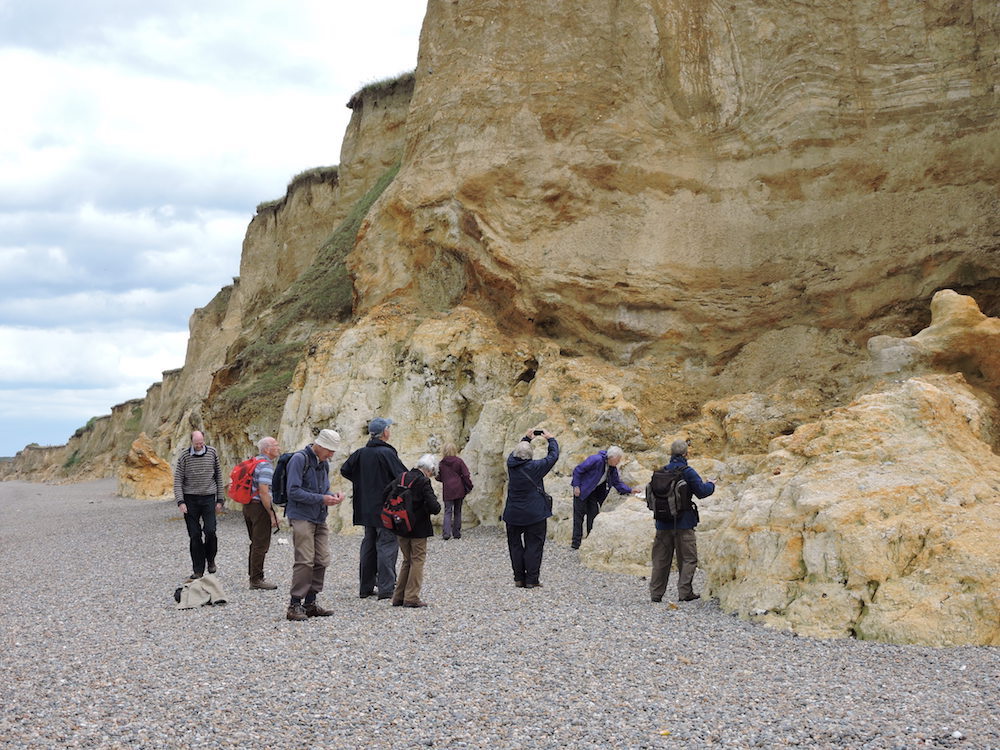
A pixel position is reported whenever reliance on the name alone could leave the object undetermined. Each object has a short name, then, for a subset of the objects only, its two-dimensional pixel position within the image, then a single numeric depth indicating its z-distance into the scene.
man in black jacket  9.30
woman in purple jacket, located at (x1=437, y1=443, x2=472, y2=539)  14.84
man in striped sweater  10.79
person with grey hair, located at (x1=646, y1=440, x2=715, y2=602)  9.17
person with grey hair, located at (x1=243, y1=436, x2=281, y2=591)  10.32
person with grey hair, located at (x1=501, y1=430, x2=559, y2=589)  10.09
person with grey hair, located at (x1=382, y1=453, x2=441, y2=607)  8.84
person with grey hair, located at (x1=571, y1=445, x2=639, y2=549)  12.69
